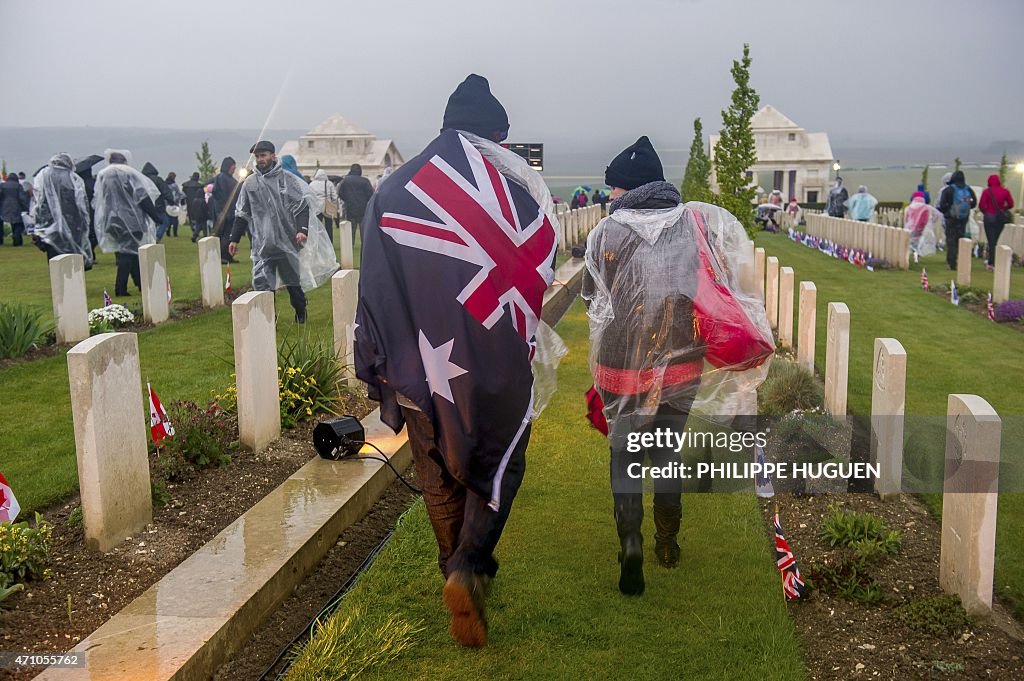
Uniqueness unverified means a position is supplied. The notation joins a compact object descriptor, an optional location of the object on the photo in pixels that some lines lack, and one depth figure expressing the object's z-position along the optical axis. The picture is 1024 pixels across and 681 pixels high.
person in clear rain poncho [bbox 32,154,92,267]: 15.23
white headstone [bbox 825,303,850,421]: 6.48
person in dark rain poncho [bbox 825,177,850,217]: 32.59
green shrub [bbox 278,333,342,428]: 6.88
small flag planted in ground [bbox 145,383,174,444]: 5.30
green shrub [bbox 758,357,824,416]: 7.27
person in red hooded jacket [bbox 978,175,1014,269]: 19.16
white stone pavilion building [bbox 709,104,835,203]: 58.03
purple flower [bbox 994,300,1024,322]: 12.90
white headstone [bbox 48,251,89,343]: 10.19
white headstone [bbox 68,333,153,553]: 4.39
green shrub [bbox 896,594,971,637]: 4.01
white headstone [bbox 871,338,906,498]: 5.28
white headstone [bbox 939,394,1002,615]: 3.97
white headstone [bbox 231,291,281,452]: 5.85
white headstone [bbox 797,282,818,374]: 8.55
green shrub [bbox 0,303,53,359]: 9.60
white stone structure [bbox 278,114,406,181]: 46.00
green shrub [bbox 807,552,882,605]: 4.34
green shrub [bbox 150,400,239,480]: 5.57
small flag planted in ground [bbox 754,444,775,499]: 5.24
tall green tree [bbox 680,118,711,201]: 29.84
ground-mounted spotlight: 5.86
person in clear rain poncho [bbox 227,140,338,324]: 11.10
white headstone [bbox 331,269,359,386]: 7.68
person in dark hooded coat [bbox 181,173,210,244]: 25.91
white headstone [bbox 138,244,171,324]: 11.75
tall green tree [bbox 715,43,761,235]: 13.77
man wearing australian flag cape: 3.85
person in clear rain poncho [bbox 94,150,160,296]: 14.85
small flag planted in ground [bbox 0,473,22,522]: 4.34
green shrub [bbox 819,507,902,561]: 4.70
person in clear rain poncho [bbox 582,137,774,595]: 4.56
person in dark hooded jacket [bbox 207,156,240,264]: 20.84
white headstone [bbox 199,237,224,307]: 13.39
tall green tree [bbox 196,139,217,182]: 42.63
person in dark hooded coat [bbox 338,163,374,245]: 20.94
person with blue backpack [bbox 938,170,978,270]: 20.02
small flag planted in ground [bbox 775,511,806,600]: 4.37
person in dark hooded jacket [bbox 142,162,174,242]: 26.44
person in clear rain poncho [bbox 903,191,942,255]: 22.52
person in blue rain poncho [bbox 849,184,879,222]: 28.08
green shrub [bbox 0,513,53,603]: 4.18
